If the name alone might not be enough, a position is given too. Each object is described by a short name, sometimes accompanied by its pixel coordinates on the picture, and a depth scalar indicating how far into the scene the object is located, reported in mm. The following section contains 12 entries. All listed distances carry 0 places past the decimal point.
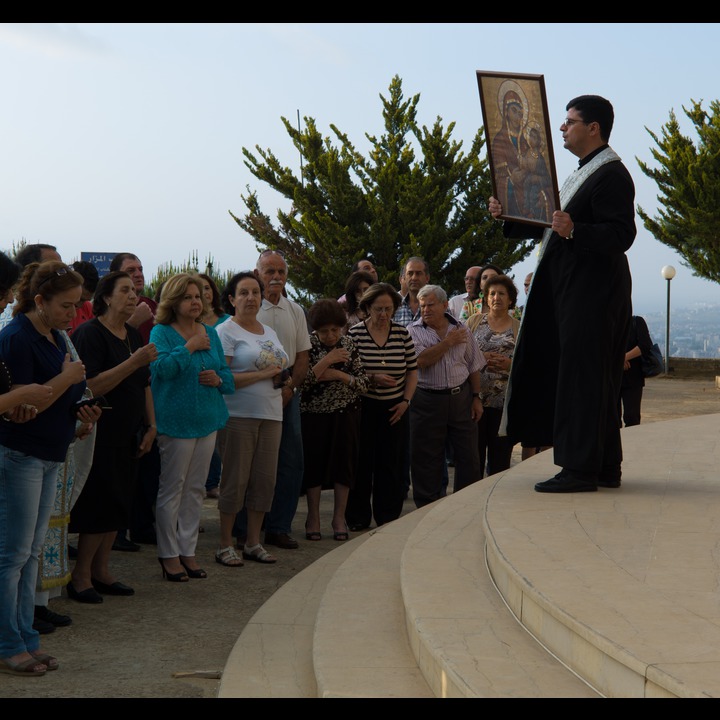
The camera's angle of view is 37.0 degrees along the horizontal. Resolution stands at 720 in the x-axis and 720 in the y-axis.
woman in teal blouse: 6633
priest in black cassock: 5336
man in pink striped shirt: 8492
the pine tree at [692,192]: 34281
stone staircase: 3404
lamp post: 29922
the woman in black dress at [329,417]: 7961
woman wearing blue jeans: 4789
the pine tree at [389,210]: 35344
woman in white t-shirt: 7074
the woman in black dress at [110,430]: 6129
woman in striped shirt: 8289
